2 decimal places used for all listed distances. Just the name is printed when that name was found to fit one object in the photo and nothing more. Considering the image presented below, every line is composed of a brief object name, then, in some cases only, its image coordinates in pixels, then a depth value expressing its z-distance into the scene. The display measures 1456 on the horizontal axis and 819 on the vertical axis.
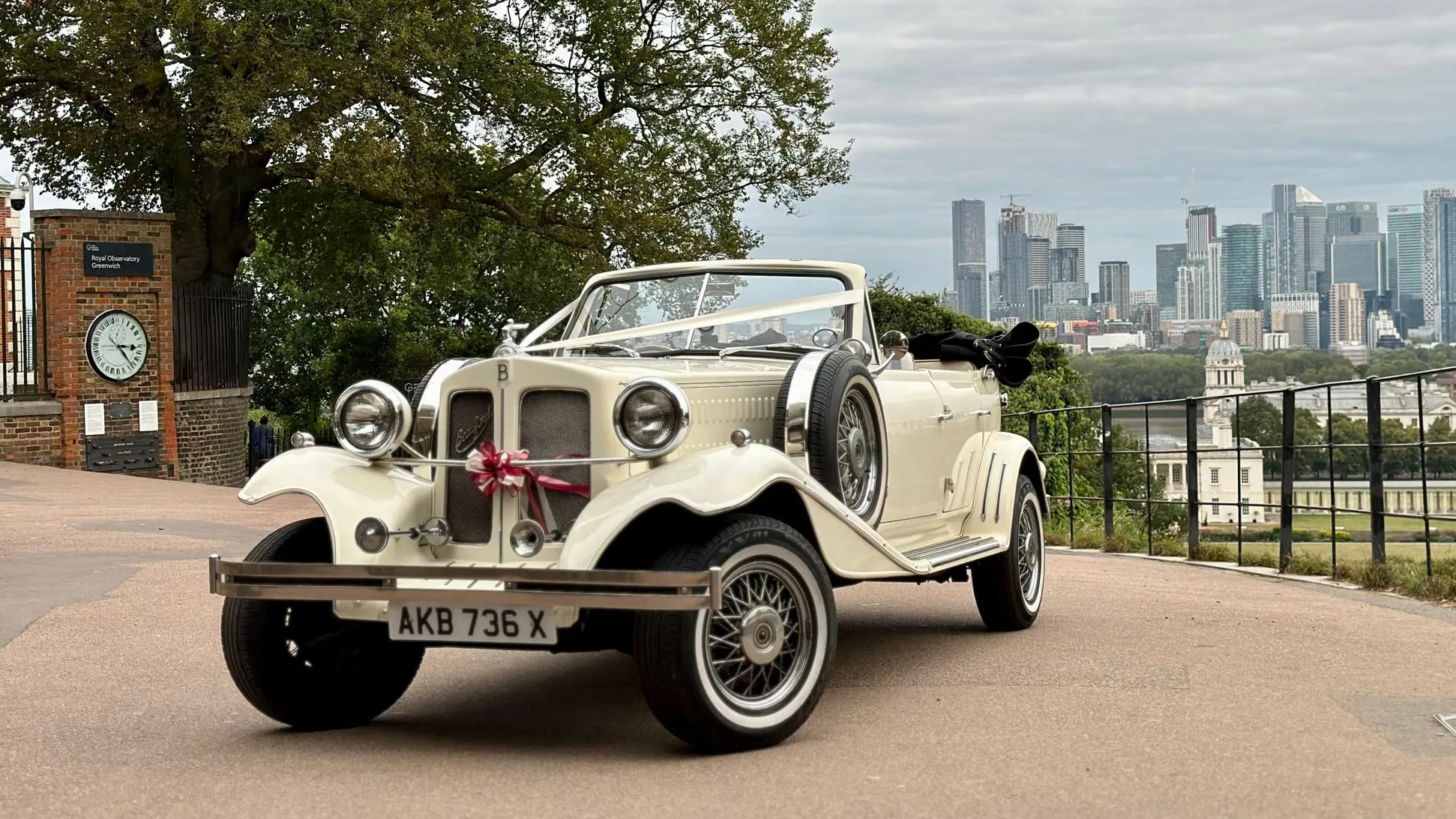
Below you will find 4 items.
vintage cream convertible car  5.27
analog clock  24.20
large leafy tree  25.27
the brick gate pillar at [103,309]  23.84
